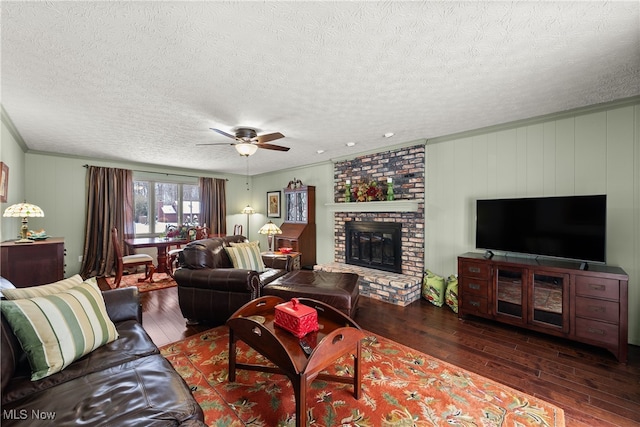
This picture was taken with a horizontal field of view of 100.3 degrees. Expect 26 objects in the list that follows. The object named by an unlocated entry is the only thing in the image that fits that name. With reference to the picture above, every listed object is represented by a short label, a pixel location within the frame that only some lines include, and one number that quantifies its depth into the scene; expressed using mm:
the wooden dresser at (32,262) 2822
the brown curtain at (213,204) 6559
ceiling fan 3217
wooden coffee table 1428
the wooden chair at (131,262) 4262
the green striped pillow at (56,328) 1276
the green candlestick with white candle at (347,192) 4820
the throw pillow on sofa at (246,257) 3243
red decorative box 1739
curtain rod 5056
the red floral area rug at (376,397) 1623
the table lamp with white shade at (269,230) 3949
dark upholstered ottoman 2725
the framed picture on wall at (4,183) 2865
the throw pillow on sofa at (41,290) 1433
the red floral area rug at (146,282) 4336
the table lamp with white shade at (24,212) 2953
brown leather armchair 2740
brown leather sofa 1024
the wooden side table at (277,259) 3867
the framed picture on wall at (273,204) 6664
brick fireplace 3764
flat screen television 2475
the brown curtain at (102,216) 5074
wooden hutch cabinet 5449
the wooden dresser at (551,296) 2281
